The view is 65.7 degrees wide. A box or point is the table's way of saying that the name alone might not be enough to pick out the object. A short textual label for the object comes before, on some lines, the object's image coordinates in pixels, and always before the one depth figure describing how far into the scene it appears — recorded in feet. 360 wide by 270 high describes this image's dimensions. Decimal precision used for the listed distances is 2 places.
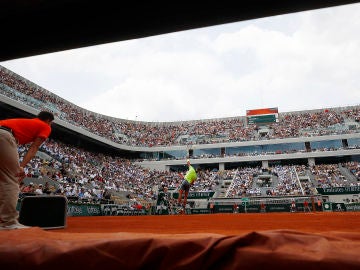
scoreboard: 141.29
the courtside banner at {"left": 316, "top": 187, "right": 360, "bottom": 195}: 74.13
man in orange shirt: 11.25
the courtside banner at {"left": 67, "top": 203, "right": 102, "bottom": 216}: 44.43
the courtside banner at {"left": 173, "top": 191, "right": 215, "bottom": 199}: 87.72
